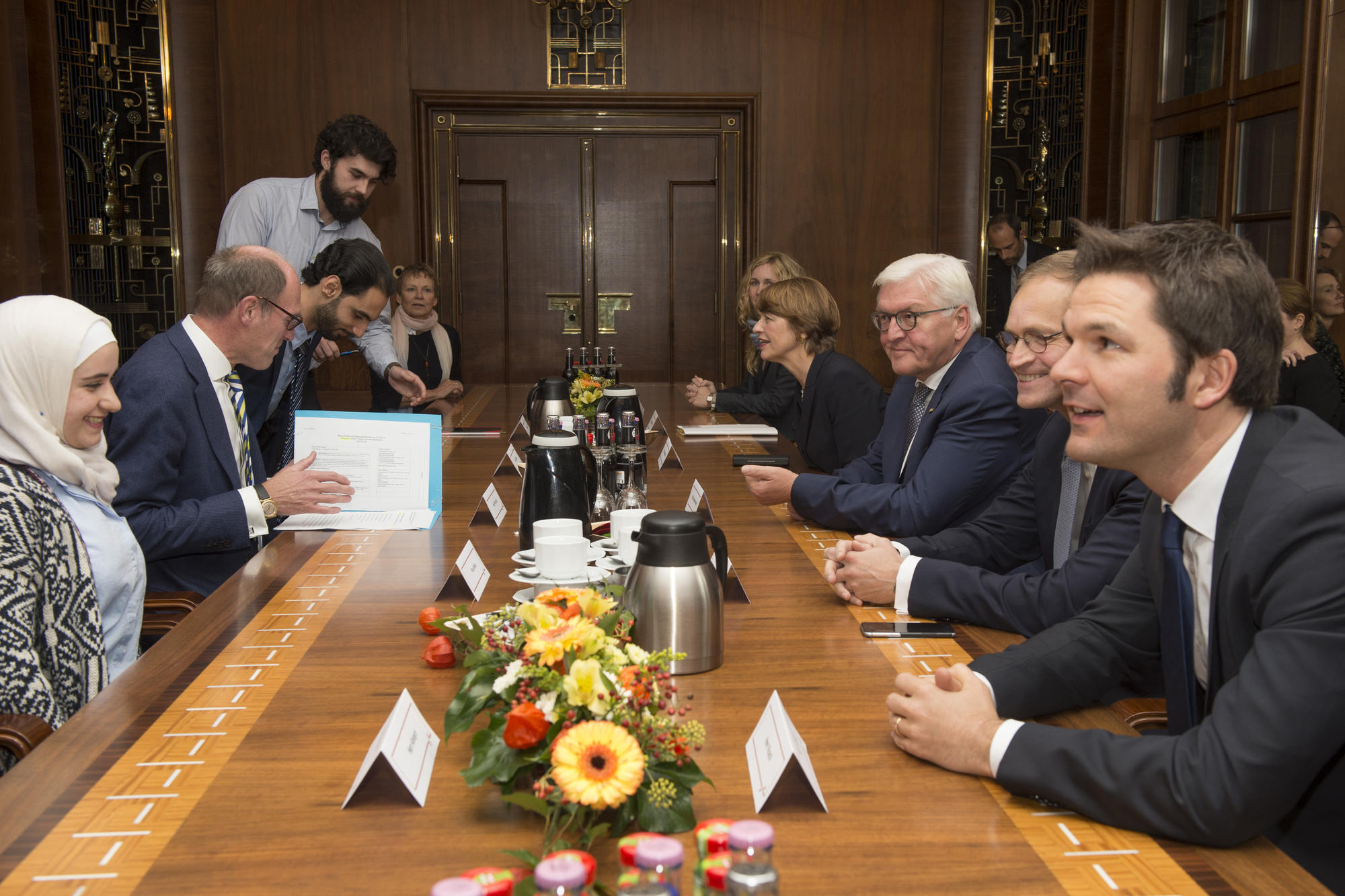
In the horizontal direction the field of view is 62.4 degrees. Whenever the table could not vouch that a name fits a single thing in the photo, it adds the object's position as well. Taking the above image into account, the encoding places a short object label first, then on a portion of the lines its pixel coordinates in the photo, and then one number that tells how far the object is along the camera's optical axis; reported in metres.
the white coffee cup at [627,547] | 1.90
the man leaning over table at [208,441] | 2.50
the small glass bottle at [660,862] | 0.81
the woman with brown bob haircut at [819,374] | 3.94
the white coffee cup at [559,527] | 1.98
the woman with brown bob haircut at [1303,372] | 4.32
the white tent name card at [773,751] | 1.16
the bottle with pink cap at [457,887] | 0.82
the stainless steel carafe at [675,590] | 1.53
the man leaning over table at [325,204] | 4.69
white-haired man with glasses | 2.59
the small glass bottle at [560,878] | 0.82
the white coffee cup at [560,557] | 1.88
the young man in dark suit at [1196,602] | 1.15
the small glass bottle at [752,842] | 0.84
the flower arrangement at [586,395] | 4.05
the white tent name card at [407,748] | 1.17
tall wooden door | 7.45
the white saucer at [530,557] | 2.04
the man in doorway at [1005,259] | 7.14
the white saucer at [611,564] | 1.88
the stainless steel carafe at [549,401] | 4.01
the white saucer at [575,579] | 1.88
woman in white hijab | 1.83
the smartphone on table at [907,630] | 1.76
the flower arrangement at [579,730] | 1.00
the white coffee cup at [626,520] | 1.98
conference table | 1.05
